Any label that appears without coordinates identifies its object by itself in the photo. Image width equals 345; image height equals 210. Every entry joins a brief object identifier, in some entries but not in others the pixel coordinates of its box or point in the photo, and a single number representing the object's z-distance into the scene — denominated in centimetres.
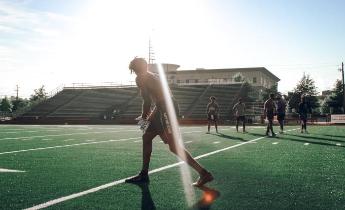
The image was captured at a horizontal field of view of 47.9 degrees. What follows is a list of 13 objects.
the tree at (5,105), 9569
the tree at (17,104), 9625
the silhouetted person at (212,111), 2044
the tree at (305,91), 7199
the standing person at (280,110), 1938
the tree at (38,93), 9500
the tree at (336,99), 6900
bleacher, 4869
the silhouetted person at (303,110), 2028
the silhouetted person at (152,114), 575
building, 9031
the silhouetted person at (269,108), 1816
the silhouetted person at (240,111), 2091
